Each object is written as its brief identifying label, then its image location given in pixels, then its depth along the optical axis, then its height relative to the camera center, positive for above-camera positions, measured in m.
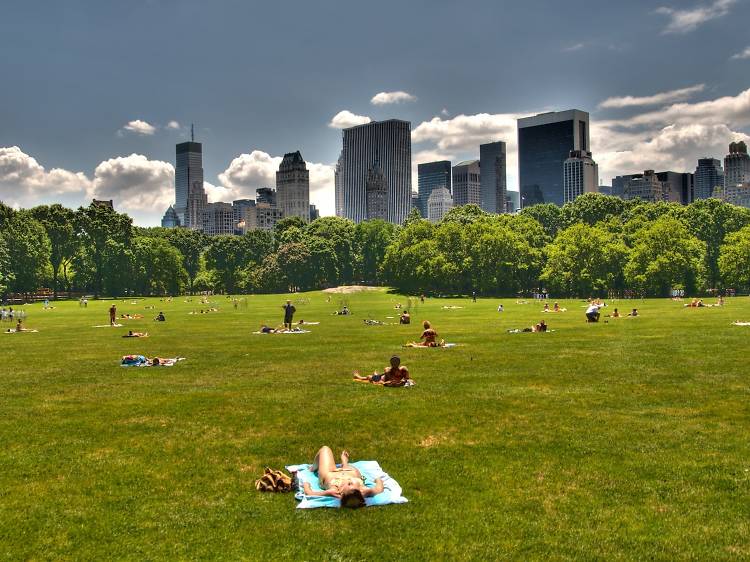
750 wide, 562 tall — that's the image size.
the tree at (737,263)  98.81 +1.87
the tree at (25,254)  120.19 +7.11
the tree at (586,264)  104.62 +2.40
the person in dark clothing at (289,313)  44.16 -1.99
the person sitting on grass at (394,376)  22.02 -3.26
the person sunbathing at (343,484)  11.45 -3.70
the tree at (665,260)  98.44 +2.57
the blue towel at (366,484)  11.53 -3.85
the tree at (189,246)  171.62 +11.21
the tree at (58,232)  134.12 +12.41
